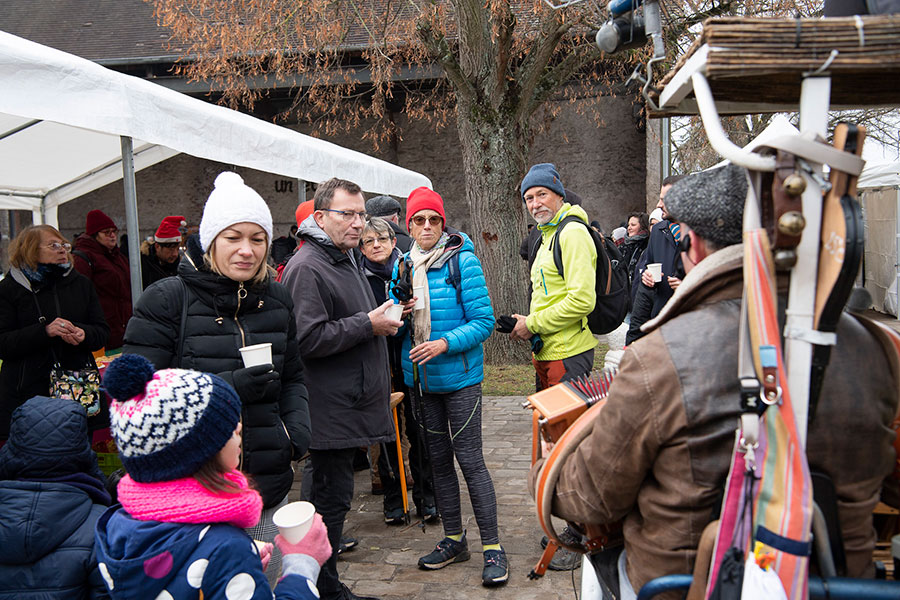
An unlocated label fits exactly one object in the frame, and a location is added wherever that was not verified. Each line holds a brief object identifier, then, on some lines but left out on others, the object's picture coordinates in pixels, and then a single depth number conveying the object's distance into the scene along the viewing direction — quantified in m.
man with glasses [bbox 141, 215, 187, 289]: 6.95
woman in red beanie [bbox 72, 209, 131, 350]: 6.25
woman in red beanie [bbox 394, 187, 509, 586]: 3.84
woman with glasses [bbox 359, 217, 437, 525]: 4.68
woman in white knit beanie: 2.55
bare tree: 9.36
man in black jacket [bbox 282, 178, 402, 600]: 3.33
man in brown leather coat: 1.53
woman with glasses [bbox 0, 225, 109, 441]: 4.23
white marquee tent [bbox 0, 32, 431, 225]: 3.56
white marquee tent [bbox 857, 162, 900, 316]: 13.52
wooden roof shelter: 1.41
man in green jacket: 3.83
